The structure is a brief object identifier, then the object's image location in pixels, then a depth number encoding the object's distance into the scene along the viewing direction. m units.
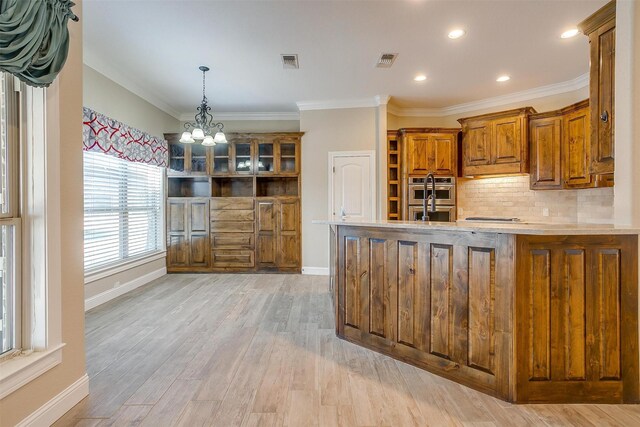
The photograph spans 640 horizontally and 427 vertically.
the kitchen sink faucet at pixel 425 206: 2.81
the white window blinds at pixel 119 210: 3.92
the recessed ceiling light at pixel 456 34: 3.27
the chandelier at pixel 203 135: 4.11
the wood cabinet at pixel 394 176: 5.55
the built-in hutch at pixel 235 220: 5.66
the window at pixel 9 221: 1.62
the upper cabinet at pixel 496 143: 4.79
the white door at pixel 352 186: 5.46
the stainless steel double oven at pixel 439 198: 5.35
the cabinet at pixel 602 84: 2.19
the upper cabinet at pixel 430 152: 5.40
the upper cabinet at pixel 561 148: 4.20
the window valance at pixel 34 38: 1.37
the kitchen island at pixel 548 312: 1.90
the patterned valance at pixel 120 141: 3.66
